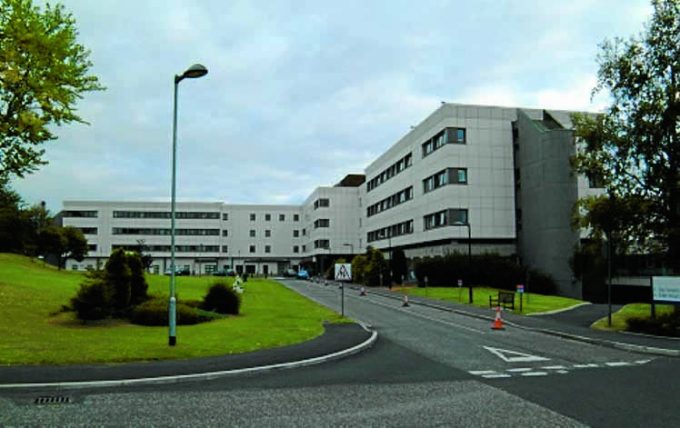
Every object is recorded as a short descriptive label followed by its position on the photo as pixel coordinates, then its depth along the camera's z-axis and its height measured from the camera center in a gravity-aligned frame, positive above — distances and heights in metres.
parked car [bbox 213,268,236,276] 87.19 -1.86
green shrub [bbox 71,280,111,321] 21.28 -1.46
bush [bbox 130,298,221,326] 22.16 -2.08
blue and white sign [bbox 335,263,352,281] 26.91 -0.49
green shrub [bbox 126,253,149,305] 24.73 -0.81
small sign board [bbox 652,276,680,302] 20.86 -0.96
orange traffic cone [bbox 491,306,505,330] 23.17 -2.48
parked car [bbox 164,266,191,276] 96.77 -1.66
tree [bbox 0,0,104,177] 17.95 +6.08
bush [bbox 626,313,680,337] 19.91 -2.22
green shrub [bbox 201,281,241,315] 27.59 -1.84
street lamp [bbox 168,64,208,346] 15.63 +1.67
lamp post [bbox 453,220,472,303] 56.22 +3.68
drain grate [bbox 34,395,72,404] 9.38 -2.26
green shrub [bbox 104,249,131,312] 23.08 -0.68
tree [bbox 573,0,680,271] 22.56 +5.19
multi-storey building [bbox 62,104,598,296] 52.91 +7.50
